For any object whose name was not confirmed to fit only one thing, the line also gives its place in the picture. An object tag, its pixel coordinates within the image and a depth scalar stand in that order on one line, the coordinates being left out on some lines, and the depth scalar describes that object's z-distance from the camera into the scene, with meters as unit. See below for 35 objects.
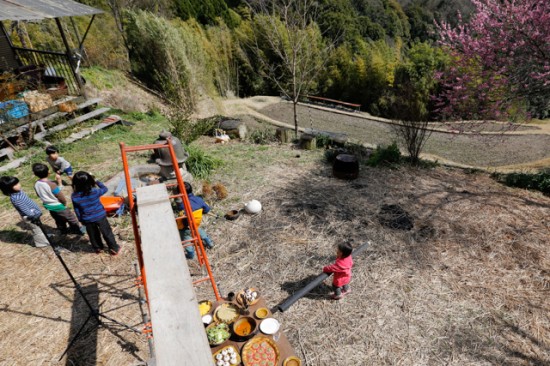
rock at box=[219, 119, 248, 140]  9.23
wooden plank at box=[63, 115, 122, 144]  7.91
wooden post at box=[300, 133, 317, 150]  8.45
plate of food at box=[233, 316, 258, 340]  2.60
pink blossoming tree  5.50
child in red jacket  3.40
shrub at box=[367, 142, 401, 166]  7.26
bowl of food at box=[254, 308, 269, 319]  2.76
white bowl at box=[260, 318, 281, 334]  2.64
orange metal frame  2.46
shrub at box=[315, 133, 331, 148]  8.66
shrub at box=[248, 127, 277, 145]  9.06
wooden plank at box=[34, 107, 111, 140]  7.61
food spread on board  2.45
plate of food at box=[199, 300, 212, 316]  2.79
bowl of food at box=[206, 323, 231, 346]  2.53
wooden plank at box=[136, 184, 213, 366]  1.38
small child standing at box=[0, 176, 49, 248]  3.63
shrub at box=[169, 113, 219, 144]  7.97
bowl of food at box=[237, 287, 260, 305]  2.89
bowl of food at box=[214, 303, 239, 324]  2.72
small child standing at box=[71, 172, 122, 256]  3.70
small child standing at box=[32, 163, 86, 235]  4.01
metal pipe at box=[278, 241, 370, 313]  3.42
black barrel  6.39
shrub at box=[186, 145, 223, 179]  6.58
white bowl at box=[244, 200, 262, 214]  5.26
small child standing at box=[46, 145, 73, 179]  5.04
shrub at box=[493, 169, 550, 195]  6.23
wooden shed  7.07
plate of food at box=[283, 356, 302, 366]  2.47
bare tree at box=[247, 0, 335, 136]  8.39
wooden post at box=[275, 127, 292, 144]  9.07
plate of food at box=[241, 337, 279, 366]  2.43
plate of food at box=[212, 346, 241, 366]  2.39
